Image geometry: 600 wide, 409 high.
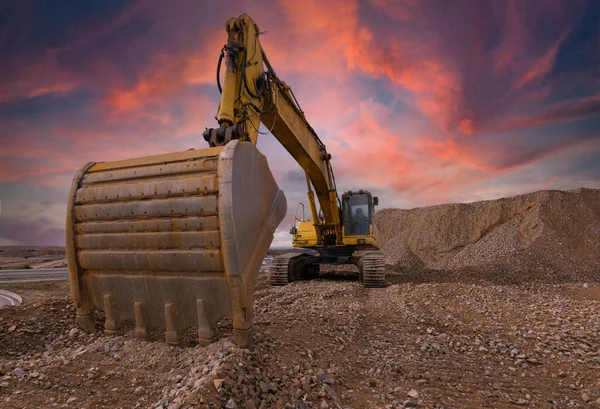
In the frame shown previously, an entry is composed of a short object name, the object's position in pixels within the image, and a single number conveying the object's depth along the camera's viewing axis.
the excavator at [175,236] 3.31
